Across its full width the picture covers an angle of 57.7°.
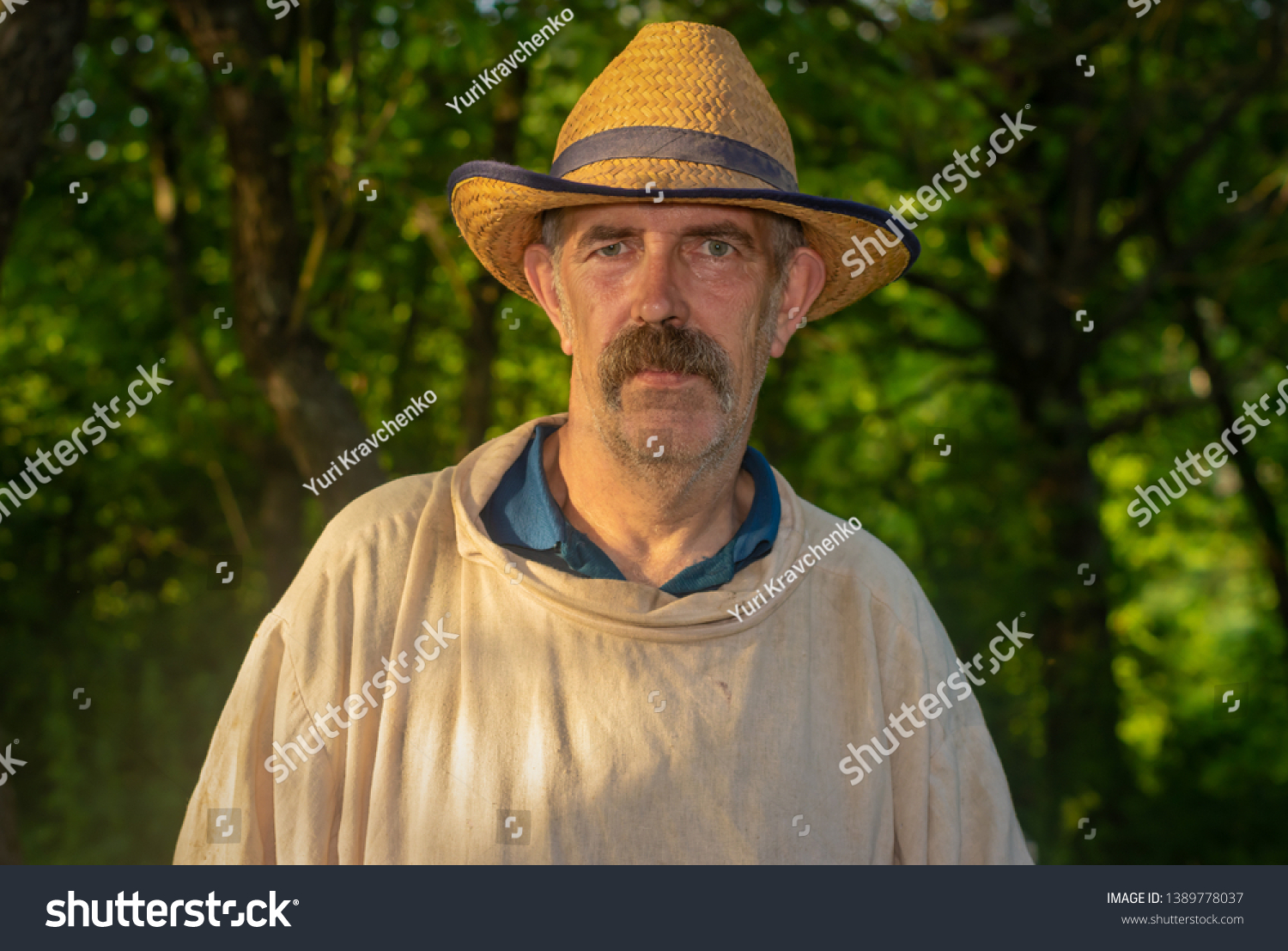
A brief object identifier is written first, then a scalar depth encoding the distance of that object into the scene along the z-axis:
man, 2.37
